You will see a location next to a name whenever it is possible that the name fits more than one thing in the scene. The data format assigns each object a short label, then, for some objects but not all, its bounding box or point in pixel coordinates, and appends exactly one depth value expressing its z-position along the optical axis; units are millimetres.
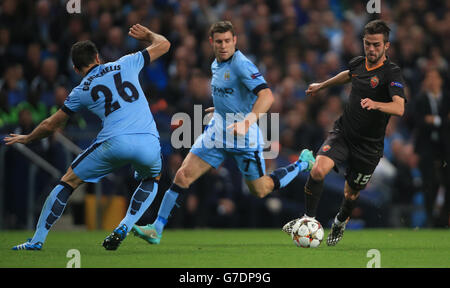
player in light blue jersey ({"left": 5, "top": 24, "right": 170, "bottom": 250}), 15602
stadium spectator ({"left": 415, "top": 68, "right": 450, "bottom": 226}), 25547
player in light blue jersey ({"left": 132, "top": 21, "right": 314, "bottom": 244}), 17266
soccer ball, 16266
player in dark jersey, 16219
